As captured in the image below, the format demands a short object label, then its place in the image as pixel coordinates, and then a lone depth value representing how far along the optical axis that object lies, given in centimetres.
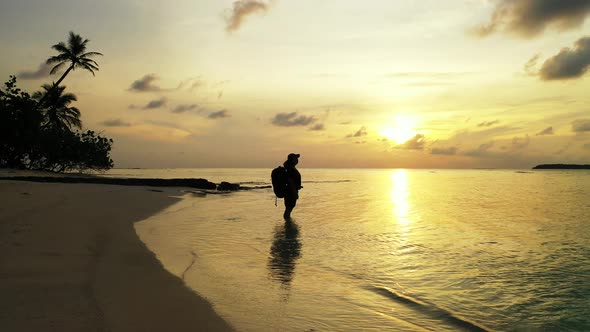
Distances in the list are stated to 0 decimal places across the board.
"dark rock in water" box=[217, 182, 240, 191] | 4266
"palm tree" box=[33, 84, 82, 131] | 5084
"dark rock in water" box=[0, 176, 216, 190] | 3435
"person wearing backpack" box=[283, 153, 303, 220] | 1675
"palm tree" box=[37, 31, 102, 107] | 5169
